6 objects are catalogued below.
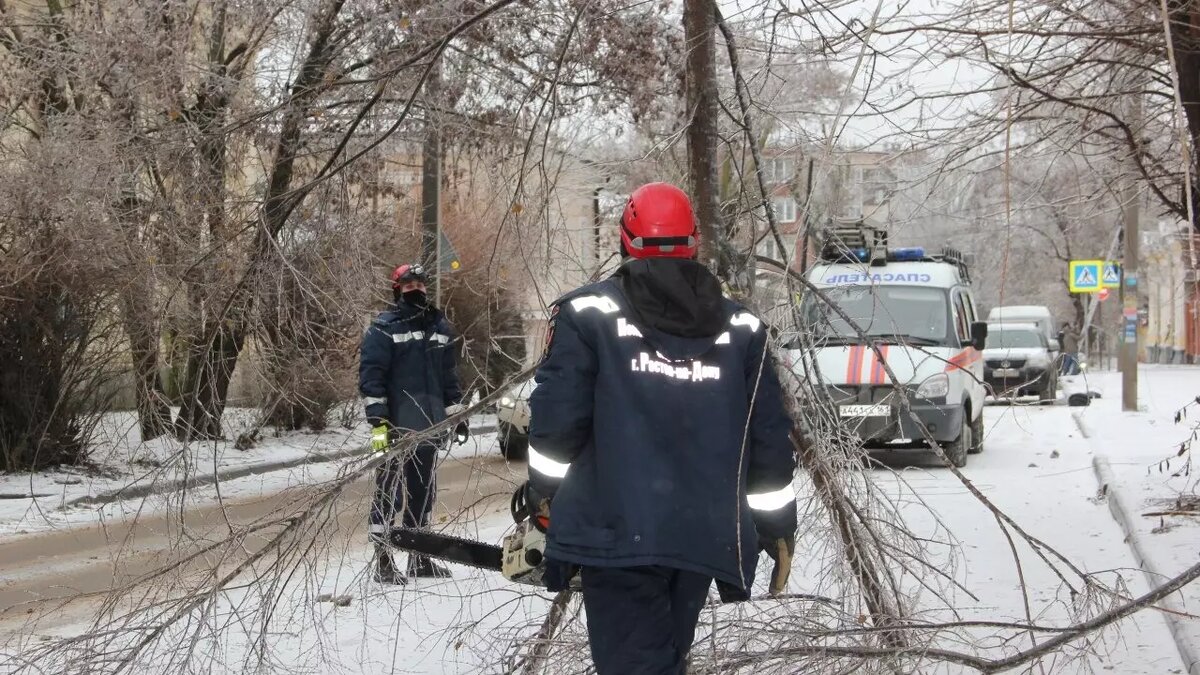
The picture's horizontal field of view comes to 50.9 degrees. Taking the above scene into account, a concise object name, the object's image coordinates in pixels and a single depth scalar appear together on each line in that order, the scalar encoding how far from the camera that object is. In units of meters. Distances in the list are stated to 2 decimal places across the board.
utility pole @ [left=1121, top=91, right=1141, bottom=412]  19.28
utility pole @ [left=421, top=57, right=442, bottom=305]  7.80
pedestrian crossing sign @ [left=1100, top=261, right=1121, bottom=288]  21.39
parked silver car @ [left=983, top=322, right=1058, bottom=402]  23.63
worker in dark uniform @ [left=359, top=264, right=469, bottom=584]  7.41
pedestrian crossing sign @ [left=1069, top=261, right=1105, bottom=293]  21.27
